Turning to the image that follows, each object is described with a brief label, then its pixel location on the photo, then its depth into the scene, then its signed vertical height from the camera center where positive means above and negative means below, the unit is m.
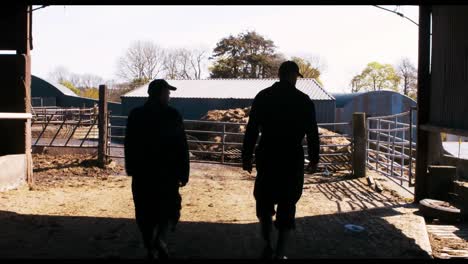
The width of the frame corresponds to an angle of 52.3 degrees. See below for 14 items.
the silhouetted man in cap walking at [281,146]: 4.29 -0.29
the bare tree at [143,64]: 68.31 +7.11
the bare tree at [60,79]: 97.07 +7.08
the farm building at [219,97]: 27.92 +1.00
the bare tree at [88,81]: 98.66 +6.65
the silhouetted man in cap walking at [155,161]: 4.20 -0.42
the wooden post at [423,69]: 8.15 +0.79
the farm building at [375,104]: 30.81 +0.70
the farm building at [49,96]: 42.66 +1.48
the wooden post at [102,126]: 12.91 -0.37
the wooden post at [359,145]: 11.77 -0.76
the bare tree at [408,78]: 71.94 +5.74
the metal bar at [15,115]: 8.44 -0.06
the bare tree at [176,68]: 70.75 +6.75
